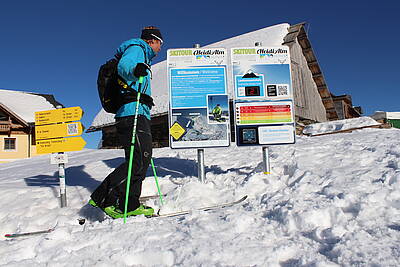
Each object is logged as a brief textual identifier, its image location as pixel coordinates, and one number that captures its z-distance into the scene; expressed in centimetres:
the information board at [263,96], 411
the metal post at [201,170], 403
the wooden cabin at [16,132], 2097
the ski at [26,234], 261
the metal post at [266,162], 386
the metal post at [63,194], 373
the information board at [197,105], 415
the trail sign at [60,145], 403
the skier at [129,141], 301
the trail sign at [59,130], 399
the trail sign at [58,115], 400
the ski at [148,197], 372
